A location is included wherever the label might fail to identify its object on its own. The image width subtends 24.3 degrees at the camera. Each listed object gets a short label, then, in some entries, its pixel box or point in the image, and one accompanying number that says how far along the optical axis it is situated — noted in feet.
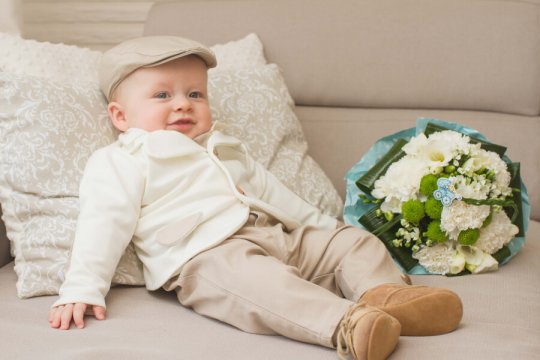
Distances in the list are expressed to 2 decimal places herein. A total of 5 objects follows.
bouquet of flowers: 5.92
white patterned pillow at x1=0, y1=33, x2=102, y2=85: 6.20
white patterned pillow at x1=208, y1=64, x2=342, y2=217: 6.54
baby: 5.23
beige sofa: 6.96
